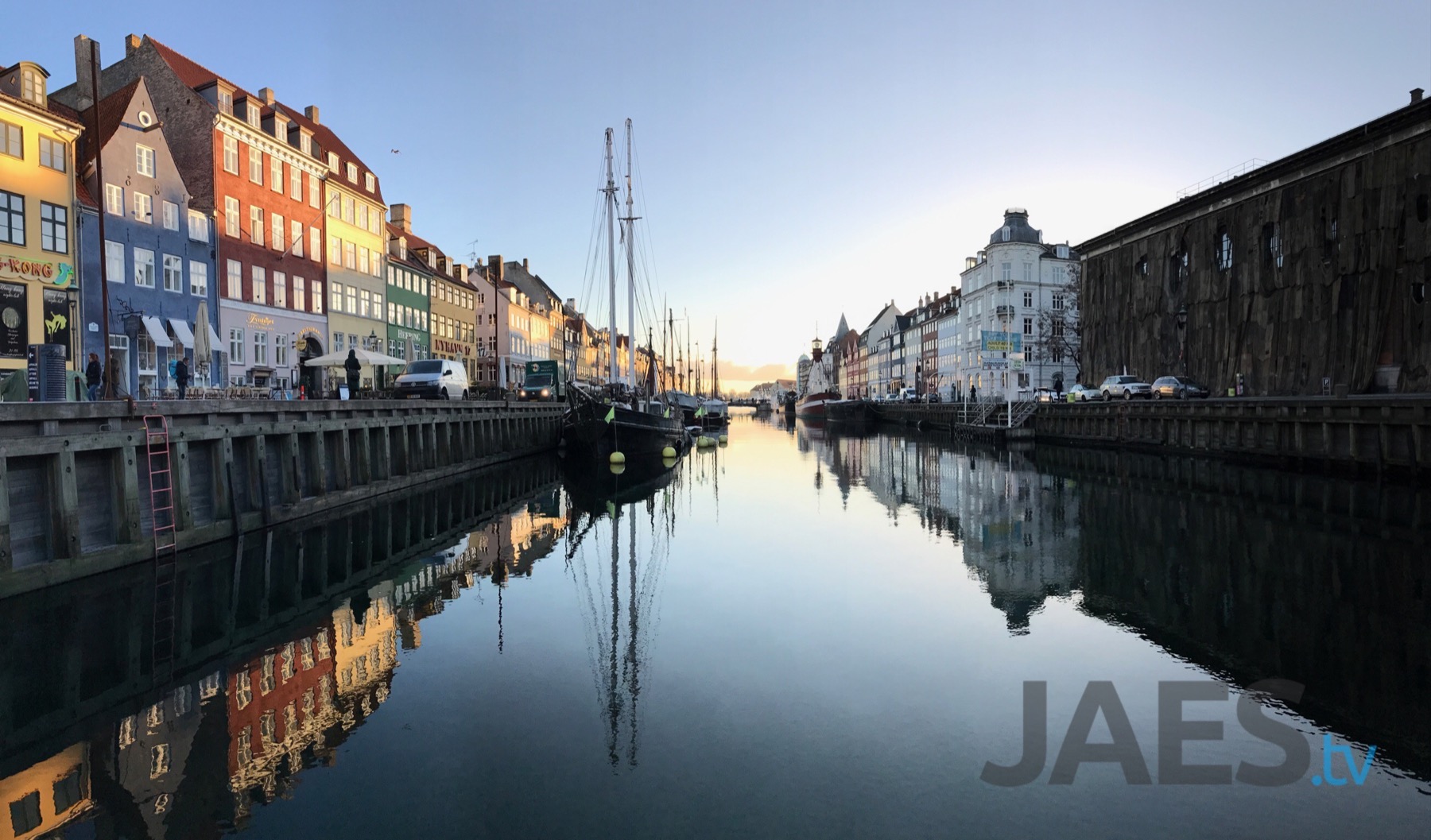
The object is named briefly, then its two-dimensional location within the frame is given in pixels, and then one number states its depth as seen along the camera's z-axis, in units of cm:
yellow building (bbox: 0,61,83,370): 2594
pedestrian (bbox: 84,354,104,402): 2119
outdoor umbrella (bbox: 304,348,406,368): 3192
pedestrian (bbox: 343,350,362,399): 2707
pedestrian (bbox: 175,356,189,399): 2155
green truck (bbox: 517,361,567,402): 5228
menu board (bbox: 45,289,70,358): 2723
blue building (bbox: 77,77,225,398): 2973
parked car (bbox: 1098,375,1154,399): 4512
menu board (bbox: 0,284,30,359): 2564
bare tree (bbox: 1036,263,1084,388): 7638
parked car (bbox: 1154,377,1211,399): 4147
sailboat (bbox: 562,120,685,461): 3897
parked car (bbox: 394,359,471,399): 3403
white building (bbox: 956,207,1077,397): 8681
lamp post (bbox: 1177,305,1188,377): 4753
